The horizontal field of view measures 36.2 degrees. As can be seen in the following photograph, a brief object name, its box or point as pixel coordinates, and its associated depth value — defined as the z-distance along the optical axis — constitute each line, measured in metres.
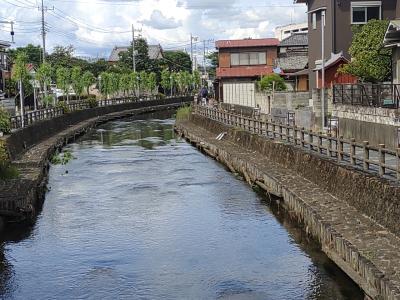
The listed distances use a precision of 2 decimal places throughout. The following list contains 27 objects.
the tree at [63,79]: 62.59
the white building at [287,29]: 140.62
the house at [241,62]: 69.38
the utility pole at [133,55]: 95.25
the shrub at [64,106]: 55.04
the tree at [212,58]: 114.71
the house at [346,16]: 39.25
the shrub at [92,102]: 68.50
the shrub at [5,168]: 22.83
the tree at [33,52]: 104.32
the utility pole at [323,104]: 29.66
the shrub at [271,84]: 50.25
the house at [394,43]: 27.58
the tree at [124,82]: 85.81
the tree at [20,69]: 42.50
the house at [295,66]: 51.59
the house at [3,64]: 65.25
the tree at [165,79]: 103.64
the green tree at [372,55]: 31.22
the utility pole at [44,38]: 57.89
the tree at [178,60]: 132.88
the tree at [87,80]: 71.00
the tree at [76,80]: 66.44
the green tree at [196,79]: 117.43
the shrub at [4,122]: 27.39
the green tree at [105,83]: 80.12
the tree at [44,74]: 55.25
